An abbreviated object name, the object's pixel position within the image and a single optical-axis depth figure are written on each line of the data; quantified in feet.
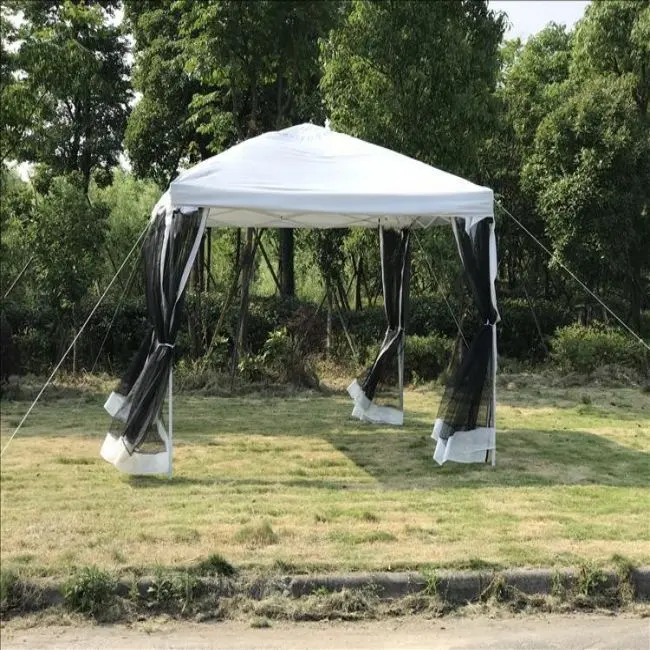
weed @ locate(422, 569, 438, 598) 12.09
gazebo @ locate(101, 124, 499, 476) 18.58
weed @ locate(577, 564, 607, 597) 12.25
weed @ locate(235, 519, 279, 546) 13.83
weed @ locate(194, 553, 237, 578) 12.14
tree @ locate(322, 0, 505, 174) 33.73
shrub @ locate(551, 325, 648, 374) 37.47
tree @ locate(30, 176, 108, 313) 34.50
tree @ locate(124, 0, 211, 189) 42.93
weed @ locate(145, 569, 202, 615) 11.46
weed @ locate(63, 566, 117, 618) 11.12
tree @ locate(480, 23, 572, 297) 45.21
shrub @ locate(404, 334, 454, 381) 36.63
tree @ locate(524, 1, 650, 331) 38.37
